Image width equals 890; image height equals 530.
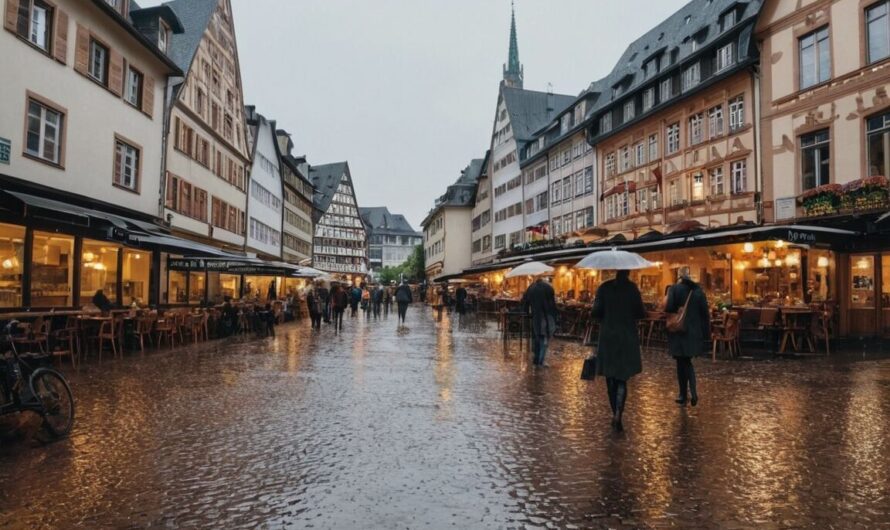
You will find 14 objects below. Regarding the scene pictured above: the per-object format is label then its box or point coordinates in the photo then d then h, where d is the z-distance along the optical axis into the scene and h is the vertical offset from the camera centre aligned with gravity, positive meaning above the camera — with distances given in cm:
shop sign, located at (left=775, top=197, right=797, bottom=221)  2114 +315
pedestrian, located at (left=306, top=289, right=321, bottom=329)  2659 -66
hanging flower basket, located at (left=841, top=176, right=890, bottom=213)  1739 +304
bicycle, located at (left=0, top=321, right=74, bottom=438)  676 -117
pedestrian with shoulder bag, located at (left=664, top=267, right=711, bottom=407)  887 -43
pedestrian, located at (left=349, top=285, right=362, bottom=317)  4288 -34
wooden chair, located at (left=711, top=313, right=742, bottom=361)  1504 -82
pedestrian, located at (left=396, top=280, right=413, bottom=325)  3116 -26
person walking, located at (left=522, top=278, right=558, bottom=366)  1337 -41
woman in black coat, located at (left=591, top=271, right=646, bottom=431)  734 -45
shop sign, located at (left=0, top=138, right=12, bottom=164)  1587 +351
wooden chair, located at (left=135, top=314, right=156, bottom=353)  1675 -100
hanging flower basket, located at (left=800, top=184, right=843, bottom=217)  1880 +310
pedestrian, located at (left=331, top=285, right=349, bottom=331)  2581 -42
